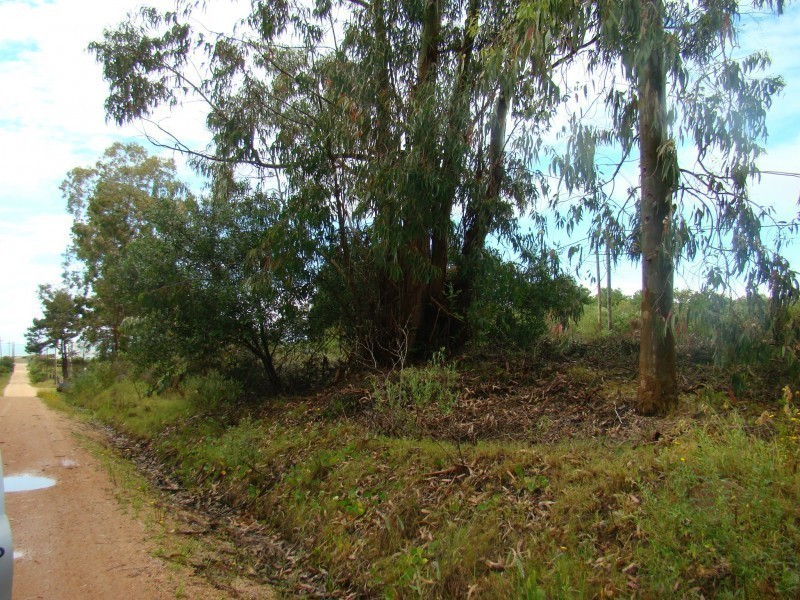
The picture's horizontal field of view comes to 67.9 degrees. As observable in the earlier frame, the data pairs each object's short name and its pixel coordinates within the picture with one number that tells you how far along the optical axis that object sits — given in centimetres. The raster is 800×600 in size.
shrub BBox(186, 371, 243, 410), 1433
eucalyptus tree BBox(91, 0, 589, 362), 1006
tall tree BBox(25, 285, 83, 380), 3925
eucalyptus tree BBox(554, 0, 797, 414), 716
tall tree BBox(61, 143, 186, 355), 2947
